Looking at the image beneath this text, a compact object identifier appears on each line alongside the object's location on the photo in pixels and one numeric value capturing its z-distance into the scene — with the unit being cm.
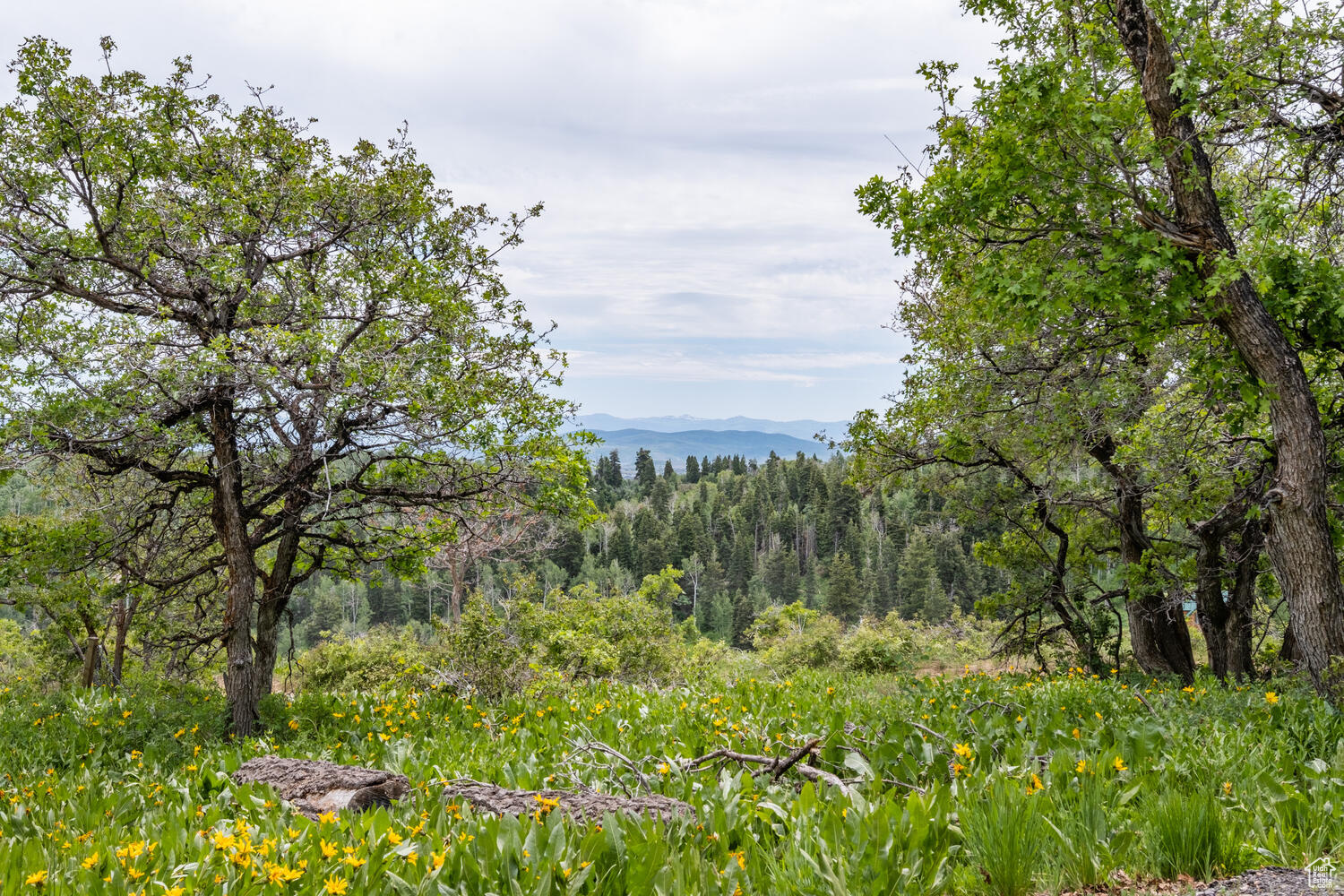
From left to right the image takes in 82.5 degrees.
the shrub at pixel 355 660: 2169
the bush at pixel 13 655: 2386
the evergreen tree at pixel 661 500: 13912
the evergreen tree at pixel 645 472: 17000
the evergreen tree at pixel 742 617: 8294
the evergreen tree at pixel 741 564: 11319
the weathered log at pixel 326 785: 454
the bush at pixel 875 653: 2066
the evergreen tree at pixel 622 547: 11494
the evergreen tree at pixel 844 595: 8212
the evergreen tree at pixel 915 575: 7956
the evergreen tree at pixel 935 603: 7406
